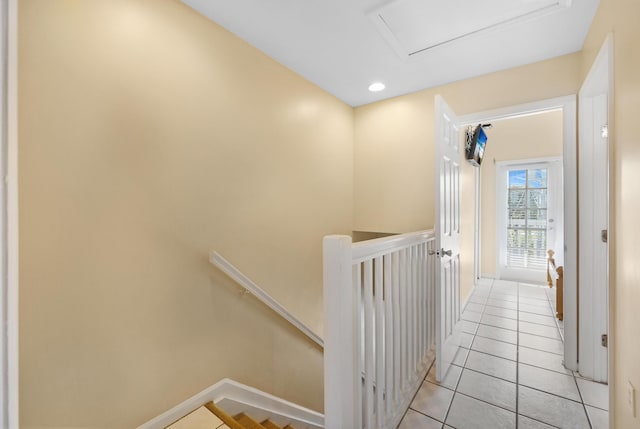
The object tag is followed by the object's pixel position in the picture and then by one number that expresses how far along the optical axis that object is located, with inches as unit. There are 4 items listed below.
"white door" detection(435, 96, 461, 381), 76.9
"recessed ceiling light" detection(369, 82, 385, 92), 103.1
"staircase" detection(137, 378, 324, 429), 61.9
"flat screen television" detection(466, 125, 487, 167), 144.0
